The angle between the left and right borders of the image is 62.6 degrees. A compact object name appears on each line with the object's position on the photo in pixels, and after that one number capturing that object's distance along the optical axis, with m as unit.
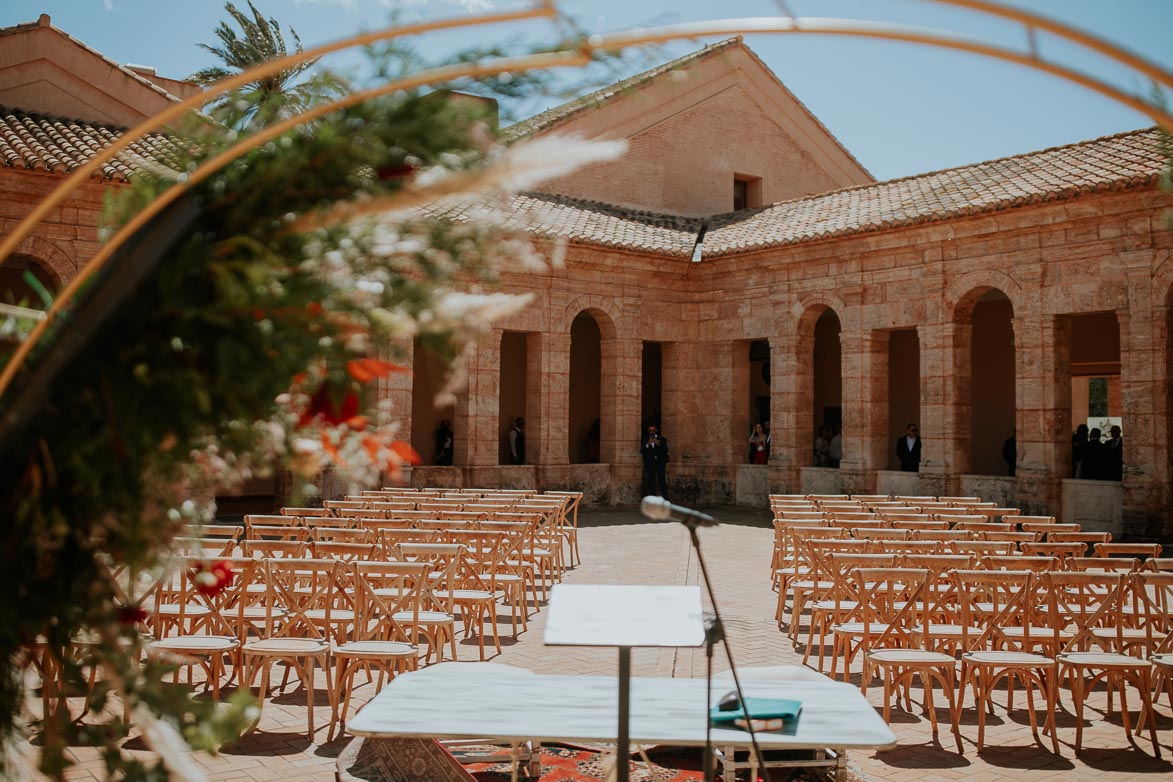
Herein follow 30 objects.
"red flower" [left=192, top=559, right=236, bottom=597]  2.72
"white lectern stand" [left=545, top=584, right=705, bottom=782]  3.46
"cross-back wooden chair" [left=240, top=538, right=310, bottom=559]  7.24
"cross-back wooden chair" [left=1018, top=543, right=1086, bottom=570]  8.06
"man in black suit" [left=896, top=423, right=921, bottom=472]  18.75
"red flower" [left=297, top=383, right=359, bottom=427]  2.18
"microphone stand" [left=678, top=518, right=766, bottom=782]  3.46
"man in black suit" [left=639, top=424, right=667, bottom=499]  20.50
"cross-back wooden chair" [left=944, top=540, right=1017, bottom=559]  7.97
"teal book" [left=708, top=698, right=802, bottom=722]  4.05
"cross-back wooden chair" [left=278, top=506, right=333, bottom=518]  10.96
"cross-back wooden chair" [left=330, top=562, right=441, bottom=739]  5.67
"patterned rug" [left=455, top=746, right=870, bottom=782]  4.74
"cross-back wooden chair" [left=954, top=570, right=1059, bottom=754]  5.79
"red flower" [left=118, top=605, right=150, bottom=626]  2.45
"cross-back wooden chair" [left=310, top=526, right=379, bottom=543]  8.27
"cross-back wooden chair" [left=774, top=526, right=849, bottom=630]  8.75
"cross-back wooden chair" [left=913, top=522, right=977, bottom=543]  8.88
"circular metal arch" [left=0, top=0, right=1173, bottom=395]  2.06
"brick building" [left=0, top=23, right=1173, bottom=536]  15.30
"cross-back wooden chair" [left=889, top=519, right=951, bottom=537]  10.01
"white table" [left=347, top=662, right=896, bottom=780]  3.94
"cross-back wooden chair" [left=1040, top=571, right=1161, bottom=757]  5.77
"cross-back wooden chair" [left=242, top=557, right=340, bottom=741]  5.76
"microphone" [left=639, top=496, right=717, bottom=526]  3.38
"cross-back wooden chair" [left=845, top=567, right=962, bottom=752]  5.84
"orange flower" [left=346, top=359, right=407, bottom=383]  2.12
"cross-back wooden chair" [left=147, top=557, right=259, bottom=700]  5.82
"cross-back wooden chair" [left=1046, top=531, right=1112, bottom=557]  9.04
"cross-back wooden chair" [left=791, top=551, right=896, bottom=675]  7.12
